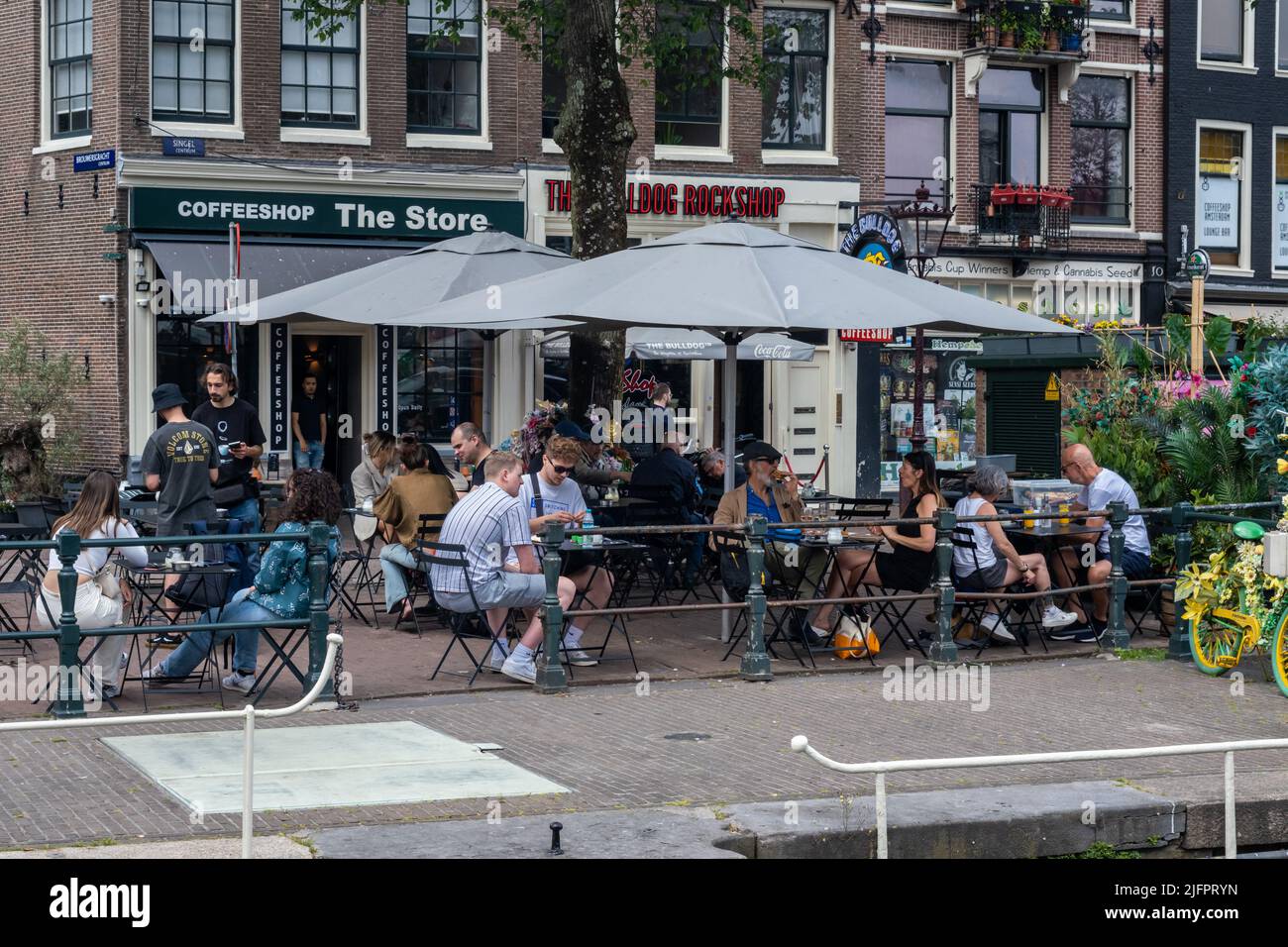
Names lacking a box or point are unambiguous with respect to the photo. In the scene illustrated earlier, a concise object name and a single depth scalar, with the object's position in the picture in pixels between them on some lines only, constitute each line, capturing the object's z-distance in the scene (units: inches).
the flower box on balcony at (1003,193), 1078.4
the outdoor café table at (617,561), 439.8
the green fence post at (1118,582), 467.5
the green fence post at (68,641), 359.6
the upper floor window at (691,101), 943.0
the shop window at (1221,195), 1157.7
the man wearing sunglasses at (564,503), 453.1
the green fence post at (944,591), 440.5
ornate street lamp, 906.1
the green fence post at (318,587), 384.5
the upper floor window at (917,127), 1062.4
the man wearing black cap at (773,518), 456.4
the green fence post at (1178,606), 459.8
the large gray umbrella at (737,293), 434.6
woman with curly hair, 390.3
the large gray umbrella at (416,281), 573.0
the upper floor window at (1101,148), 1124.5
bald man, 490.6
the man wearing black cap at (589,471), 577.6
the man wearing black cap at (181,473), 455.5
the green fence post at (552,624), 406.3
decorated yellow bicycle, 417.4
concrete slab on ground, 300.5
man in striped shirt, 411.5
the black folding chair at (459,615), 409.1
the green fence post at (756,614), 426.3
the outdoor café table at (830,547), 444.1
